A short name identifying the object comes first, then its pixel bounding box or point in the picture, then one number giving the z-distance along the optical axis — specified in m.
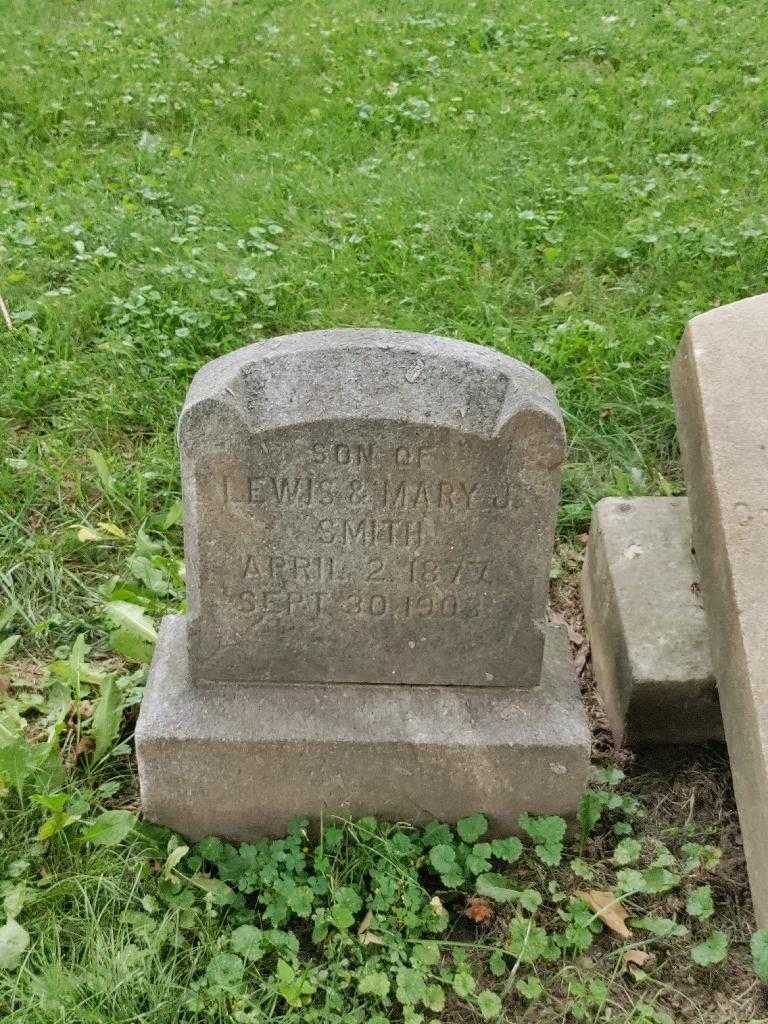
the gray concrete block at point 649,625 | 2.68
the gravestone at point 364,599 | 2.15
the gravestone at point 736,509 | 2.26
